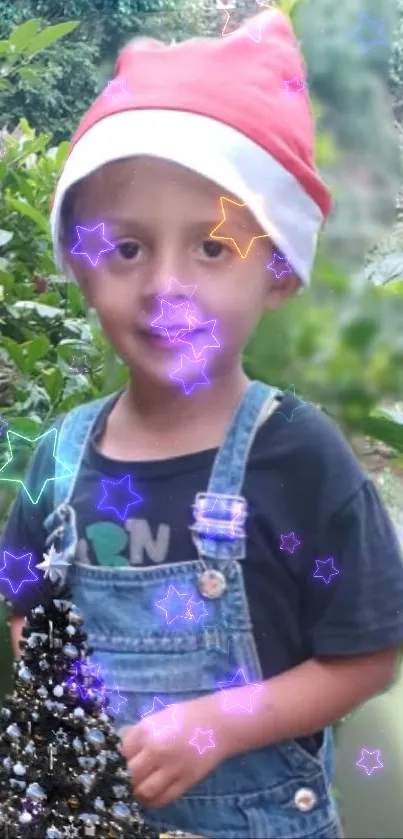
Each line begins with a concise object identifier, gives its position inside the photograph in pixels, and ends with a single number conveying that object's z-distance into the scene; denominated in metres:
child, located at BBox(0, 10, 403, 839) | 0.69
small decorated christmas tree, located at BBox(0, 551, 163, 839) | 0.74
